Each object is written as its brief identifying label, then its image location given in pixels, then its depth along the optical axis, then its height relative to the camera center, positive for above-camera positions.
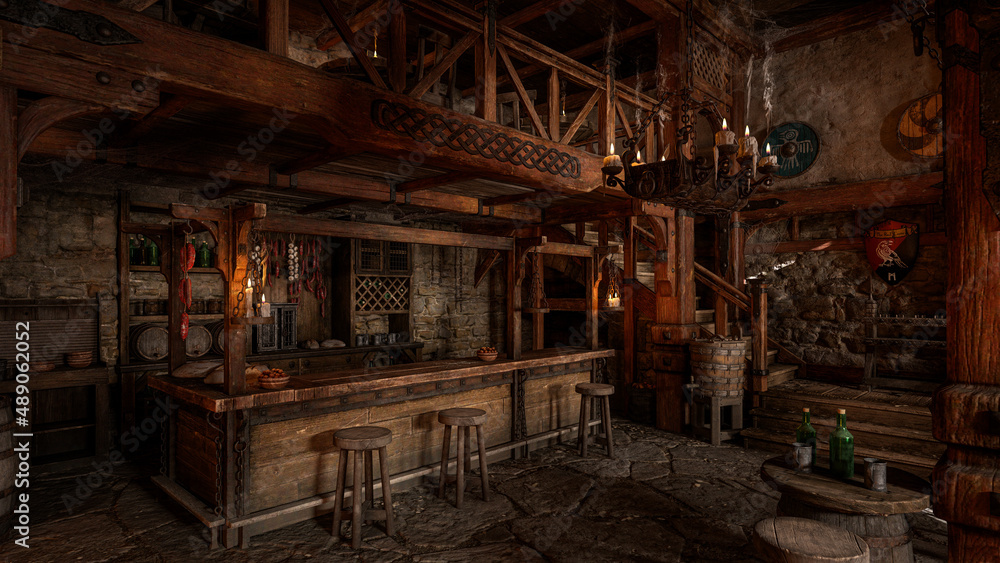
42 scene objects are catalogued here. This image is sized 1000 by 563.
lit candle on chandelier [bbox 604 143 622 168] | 3.57 +0.87
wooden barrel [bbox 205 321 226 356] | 6.65 -0.61
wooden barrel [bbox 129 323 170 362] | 6.04 -0.62
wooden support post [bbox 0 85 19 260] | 2.21 +0.47
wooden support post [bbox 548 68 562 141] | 5.08 +1.80
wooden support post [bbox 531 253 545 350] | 9.25 -0.76
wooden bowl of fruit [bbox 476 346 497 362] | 5.82 -0.73
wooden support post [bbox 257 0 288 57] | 3.19 +1.61
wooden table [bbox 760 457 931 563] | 2.89 -1.23
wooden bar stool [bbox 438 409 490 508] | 4.59 -1.35
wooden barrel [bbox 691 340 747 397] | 6.35 -0.95
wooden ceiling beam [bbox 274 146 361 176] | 3.82 +1.02
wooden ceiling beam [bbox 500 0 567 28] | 5.91 +3.20
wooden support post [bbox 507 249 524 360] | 6.00 -0.13
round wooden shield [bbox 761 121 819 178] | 7.64 +2.11
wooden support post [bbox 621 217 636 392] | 7.33 -0.19
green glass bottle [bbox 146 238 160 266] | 6.21 +0.42
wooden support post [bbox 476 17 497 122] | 4.34 +1.75
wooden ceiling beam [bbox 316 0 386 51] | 4.30 +2.63
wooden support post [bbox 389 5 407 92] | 3.78 +1.73
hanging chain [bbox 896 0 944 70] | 2.42 +1.23
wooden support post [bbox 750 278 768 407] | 6.75 -0.64
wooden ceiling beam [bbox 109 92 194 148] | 3.01 +1.05
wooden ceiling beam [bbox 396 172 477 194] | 4.62 +1.01
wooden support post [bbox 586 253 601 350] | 6.77 -0.12
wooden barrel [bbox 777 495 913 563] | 2.89 -1.36
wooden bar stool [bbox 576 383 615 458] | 5.90 -1.34
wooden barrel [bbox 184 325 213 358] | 6.43 -0.66
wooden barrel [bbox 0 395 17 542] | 3.81 -1.29
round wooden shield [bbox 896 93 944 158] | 6.62 +2.07
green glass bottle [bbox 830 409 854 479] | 3.33 -1.05
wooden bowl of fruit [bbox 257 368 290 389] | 4.13 -0.72
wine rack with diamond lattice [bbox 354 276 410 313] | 8.05 -0.09
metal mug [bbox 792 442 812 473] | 3.49 -1.12
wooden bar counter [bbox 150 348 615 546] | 3.93 -1.22
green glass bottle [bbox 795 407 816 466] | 3.68 -1.02
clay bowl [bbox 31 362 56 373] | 5.39 -0.81
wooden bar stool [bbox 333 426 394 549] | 3.87 -1.39
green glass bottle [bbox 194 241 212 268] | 6.50 +0.39
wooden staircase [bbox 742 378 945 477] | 5.48 -1.52
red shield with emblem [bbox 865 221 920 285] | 7.07 +0.55
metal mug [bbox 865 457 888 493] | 3.08 -1.10
